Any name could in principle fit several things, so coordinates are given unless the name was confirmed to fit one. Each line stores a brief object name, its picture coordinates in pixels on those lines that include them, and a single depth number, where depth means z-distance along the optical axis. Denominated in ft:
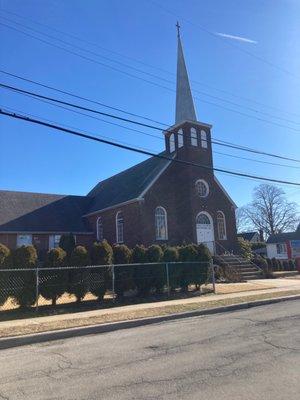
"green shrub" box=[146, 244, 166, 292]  61.21
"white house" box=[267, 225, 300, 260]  200.85
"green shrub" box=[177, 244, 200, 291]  65.07
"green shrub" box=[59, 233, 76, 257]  94.81
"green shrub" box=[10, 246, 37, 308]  48.57
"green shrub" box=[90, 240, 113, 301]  55.16
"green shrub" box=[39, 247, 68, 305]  50.93
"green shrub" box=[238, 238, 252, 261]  113.50
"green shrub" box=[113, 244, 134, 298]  57.72
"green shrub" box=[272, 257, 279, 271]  116.26
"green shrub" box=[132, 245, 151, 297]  59.57
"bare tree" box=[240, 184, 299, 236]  268.21
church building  105.81
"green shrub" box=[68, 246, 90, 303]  53.11
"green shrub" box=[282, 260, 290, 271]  119.34
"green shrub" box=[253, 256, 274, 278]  96.80
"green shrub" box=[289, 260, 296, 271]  119.61
